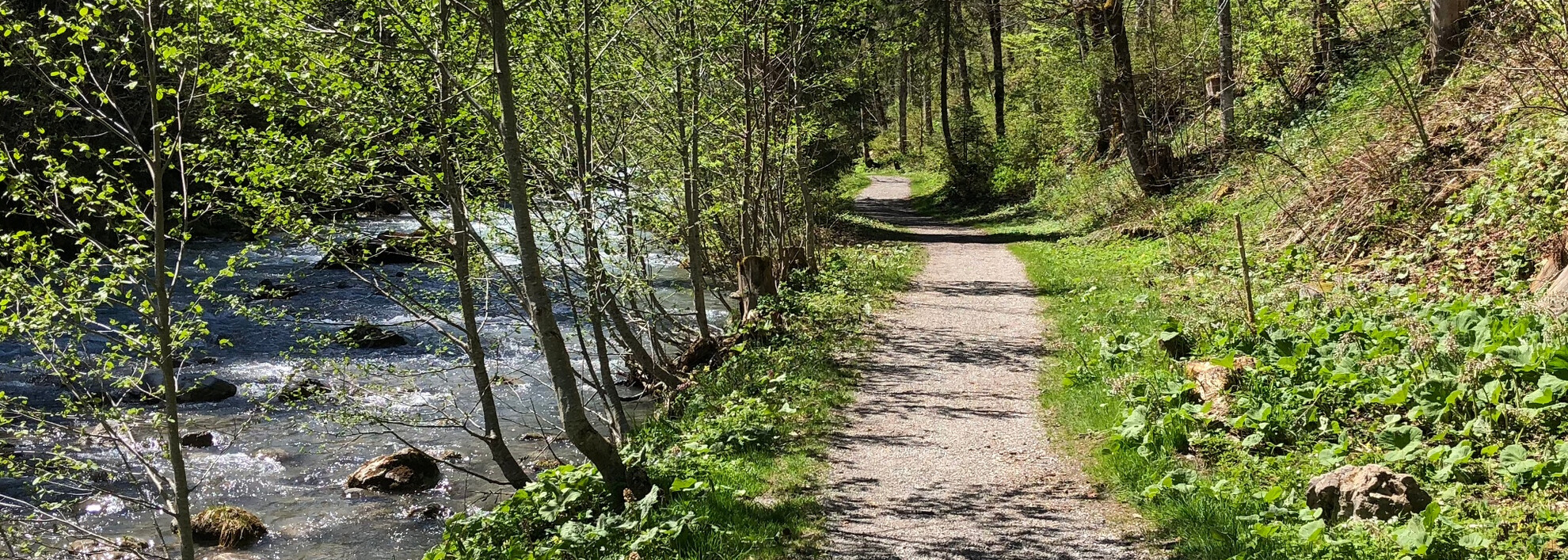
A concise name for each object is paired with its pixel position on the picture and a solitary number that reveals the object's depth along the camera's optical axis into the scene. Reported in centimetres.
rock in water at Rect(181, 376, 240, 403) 1234
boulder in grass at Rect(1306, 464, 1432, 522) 487
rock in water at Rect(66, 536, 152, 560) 779
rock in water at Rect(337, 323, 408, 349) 1323
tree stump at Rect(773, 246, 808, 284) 1562
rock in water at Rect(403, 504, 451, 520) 952
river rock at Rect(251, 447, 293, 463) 1095
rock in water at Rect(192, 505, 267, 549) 885
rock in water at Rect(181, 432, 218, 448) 1099
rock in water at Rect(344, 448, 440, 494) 1015
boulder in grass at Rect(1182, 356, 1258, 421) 693
